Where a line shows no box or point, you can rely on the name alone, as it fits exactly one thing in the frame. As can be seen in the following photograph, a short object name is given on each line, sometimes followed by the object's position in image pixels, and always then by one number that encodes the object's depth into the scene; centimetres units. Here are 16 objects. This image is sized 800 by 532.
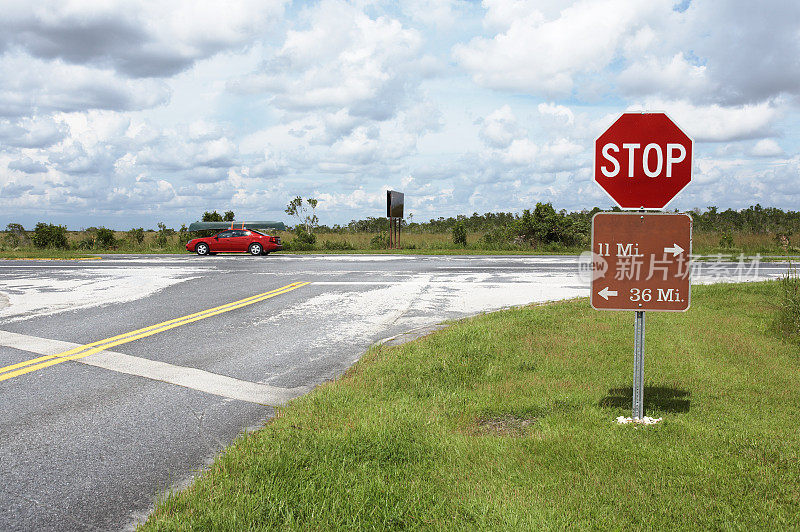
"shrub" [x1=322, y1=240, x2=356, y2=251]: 3537
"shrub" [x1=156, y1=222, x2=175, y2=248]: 3718
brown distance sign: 438
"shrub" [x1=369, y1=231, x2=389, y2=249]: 3569
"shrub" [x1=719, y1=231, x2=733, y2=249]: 2892
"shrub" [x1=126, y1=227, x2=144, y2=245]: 3744
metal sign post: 439
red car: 2980
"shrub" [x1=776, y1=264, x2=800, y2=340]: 725
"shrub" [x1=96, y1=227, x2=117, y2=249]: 3603
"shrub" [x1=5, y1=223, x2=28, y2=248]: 3659
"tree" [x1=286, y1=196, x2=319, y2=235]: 4288
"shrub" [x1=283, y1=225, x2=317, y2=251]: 3547
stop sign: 430
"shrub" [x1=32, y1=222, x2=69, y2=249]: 3484
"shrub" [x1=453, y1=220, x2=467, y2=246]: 3525
